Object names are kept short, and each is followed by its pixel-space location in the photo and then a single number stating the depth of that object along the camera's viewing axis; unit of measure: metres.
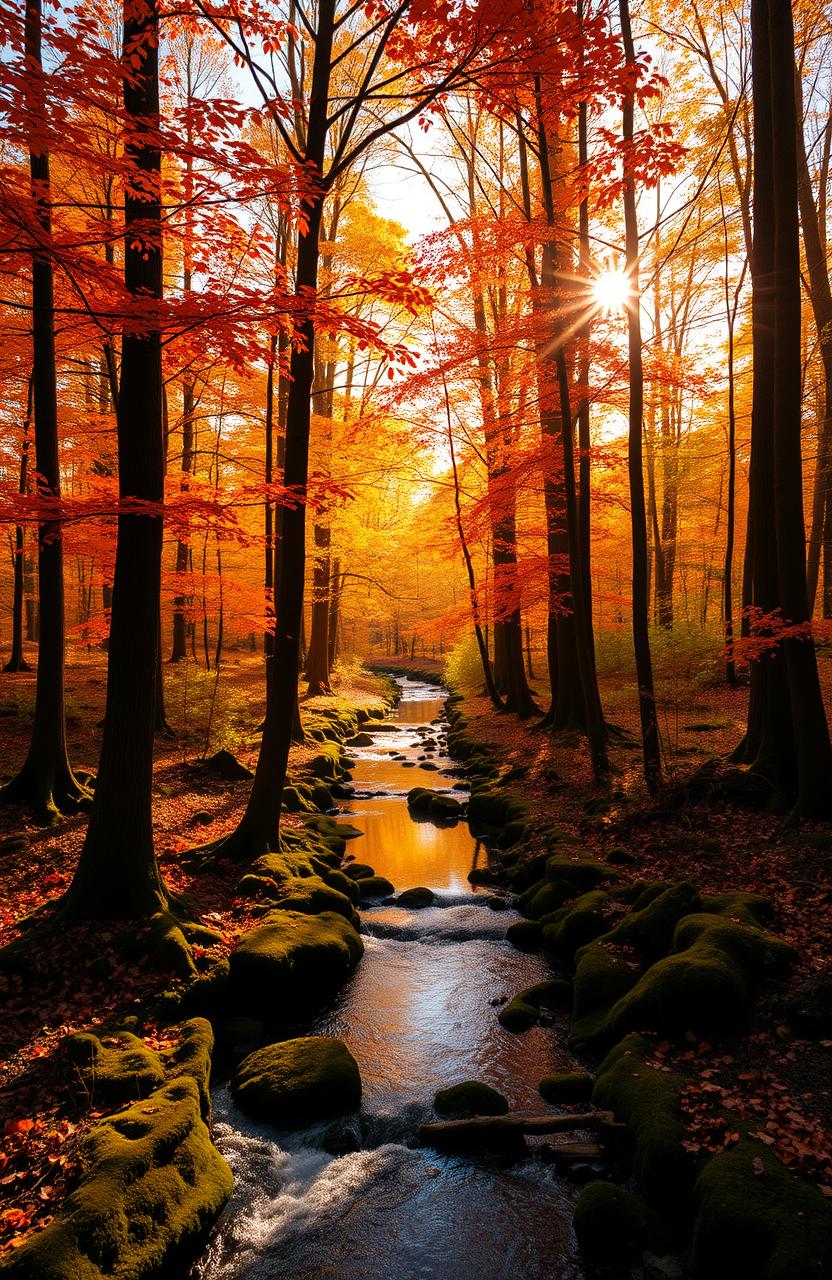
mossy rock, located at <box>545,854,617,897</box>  7.06
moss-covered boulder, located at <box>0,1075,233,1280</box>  2.83
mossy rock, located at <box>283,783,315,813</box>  10.87
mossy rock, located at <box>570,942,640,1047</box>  5.16
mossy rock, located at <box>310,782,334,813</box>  11.86
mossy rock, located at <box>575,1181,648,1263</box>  3.34
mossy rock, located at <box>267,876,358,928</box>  6.89
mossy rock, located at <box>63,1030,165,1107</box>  3.90
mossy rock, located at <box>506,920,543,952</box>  6.90
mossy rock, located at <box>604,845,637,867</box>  7.34
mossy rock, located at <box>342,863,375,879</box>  8.71
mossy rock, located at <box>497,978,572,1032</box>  5.46
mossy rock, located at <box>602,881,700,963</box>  5.42
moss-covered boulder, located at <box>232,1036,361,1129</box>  4.50
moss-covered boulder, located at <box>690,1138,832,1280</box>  2.73
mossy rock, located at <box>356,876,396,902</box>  8.38
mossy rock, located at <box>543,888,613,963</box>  6.23
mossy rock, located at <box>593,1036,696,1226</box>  3.42
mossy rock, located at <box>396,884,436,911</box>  8.04
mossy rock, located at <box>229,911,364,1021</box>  5.54
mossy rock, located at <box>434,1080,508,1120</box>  4.45
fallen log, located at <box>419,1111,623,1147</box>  4.15
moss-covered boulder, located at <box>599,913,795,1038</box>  4.31
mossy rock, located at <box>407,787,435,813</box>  12.04
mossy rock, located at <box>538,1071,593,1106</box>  4.48
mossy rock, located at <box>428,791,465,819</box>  11.69
